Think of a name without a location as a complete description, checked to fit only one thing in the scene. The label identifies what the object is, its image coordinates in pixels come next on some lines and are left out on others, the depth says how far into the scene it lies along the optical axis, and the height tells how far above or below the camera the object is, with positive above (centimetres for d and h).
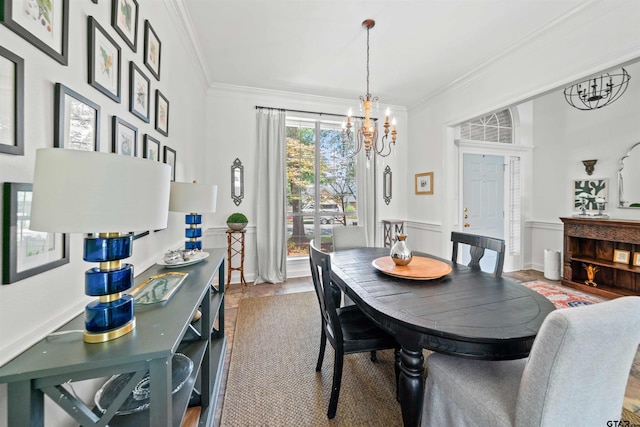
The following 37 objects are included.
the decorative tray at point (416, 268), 167 -38
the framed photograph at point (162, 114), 182 +74
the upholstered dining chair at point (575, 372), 78 -51
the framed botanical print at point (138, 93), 144 +72
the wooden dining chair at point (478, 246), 186 -23
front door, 400 +30
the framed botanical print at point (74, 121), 90 +36
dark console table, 66 -41
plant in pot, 342 -10
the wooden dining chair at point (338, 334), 145 -72
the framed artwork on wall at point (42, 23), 74 +61
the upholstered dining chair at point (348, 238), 294 -27
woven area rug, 147 -116
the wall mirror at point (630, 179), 323 +50
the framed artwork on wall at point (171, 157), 197 +45
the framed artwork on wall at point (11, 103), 70 +31
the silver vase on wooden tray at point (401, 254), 184 -28
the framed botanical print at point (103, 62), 109 +70
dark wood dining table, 106 -47
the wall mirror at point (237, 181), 374 +48
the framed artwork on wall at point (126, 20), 127 +103
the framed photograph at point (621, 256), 319 -49
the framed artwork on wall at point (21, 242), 71 -10
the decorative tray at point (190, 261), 160 -31
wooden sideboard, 308 -50
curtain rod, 376 +160
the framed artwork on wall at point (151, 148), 162 +44
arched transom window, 405 +144
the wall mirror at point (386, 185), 440 +53
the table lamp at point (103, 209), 61 +1
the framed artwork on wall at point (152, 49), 162 +110
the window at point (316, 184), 403 +50
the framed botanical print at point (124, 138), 127 +40
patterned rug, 304 -100
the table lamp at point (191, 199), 161 +9
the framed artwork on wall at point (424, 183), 395 +53
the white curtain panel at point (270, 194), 374 +29
